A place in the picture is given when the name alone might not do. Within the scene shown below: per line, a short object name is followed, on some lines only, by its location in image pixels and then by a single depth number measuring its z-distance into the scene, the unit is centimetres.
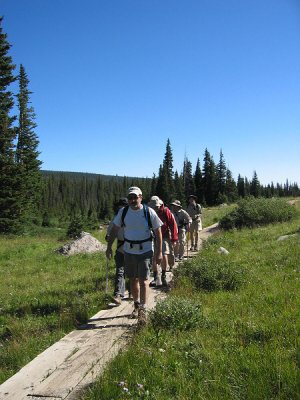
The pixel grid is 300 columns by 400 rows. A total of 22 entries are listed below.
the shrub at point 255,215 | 2416
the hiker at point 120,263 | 836
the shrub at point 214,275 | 843
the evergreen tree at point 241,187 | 10654
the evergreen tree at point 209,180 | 8338
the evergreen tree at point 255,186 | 10394
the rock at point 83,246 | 1825
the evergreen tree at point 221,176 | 8474
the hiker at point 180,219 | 1262
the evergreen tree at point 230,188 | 8181
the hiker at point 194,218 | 1567
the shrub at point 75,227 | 2735
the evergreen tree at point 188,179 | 8738
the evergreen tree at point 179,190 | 7880
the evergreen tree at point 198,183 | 8588
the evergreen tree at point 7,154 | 3017
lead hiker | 661
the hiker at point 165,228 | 951
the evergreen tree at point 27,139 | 4694
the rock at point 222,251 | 1373
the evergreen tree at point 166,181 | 7419
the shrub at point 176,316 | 557
